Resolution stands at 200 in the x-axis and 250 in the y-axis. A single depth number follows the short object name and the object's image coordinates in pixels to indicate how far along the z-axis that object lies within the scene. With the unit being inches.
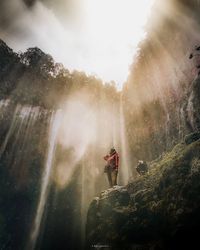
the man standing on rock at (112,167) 494.0
